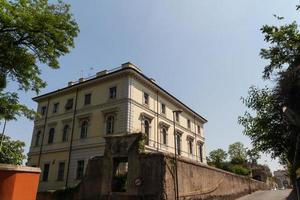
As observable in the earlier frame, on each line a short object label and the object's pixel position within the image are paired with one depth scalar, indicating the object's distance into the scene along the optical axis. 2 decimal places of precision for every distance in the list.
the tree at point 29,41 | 11.41
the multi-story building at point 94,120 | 26.34
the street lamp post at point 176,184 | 15.06
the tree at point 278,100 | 8.48
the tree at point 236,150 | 59.41
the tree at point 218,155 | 56.38
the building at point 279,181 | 75.19
